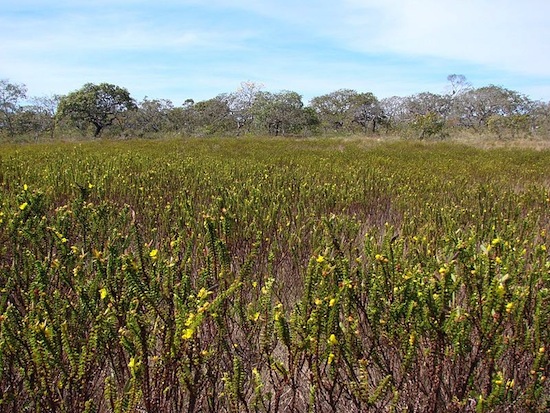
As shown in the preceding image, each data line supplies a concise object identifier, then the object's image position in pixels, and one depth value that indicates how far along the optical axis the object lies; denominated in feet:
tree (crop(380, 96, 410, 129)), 143.71
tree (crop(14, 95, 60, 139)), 112.06
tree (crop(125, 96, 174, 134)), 114.32
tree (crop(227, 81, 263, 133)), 140.05
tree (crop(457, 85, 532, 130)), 154.71
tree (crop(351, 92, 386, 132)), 141.38
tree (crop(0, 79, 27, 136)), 110.32
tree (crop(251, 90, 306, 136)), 112.16
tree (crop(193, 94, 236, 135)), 132.60
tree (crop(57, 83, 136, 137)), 104.06
